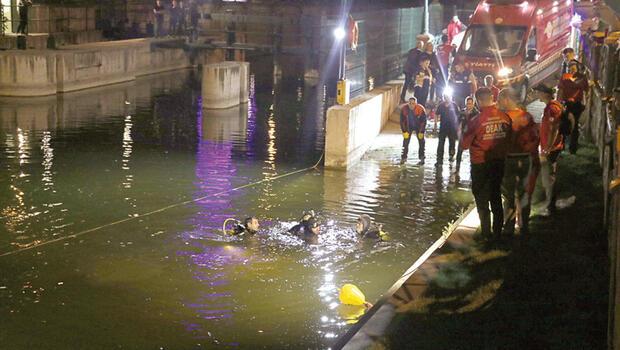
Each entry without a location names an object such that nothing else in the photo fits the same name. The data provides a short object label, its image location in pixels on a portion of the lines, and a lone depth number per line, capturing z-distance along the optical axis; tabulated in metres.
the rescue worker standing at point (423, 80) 21.64
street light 19.42
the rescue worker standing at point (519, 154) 10.54
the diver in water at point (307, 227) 12.72
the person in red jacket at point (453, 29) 29.62
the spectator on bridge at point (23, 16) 34.94
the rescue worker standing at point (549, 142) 11.87
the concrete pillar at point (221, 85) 26.98
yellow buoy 10.12
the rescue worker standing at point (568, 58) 20.24
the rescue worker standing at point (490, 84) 20.58
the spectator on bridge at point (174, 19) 40.16
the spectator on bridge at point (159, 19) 40.05
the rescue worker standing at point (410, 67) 22.64
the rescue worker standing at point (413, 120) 18.19
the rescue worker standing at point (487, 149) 10.37
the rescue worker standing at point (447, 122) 17.72
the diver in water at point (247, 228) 12.84
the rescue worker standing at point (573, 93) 16.77
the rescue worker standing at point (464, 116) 16.36
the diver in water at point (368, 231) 12.91
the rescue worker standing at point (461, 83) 22.67
